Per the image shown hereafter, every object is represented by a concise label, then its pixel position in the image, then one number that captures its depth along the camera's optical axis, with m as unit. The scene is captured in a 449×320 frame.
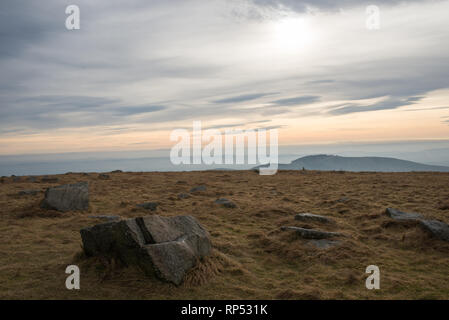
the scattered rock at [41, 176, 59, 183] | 31.88
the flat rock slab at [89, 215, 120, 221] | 15.76
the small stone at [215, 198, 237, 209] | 19.44
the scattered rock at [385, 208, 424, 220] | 14.86
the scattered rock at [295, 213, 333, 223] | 14.84
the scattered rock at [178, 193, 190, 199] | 22.75
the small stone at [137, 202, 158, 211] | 18.42
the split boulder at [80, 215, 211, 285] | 8.35
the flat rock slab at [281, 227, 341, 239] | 12.51
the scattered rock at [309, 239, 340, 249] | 11.61
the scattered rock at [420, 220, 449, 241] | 11.98
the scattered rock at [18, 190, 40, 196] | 22.93
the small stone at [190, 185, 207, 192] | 25.74
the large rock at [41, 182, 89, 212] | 17.41
